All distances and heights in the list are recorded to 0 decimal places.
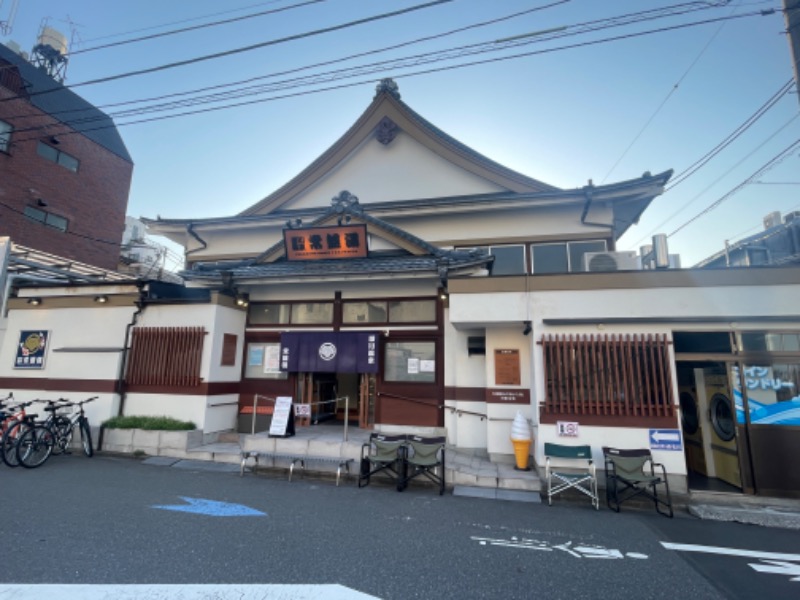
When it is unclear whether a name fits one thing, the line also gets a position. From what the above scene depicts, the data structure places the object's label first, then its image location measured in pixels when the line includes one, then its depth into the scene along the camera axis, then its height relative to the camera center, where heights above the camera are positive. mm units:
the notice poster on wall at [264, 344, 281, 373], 10320 +270
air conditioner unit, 8320 +2440
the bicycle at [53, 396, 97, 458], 8719 -1486
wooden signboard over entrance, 9875 +3266
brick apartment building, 17375 +9443
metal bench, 7298 -1708
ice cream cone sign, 7379 -1282
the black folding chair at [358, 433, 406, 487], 6941 -1550
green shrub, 8930 -1328
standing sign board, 8109 -1049
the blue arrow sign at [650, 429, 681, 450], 6527 -1053
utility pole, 5090 +4601
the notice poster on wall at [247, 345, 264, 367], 10469 +318
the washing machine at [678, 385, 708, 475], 7866 -1087
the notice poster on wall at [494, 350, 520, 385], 8242 +120
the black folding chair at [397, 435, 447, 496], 6832 -1559
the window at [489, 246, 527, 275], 10250 +2973
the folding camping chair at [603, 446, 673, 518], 5992 -1585
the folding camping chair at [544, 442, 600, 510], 6266 -1621
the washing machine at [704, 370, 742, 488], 6820 -889
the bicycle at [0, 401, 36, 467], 7625 -1396
